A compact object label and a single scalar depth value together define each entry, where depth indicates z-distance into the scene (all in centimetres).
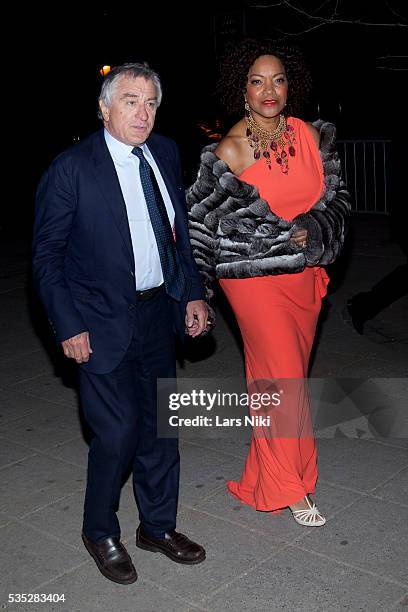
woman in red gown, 426
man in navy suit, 358
